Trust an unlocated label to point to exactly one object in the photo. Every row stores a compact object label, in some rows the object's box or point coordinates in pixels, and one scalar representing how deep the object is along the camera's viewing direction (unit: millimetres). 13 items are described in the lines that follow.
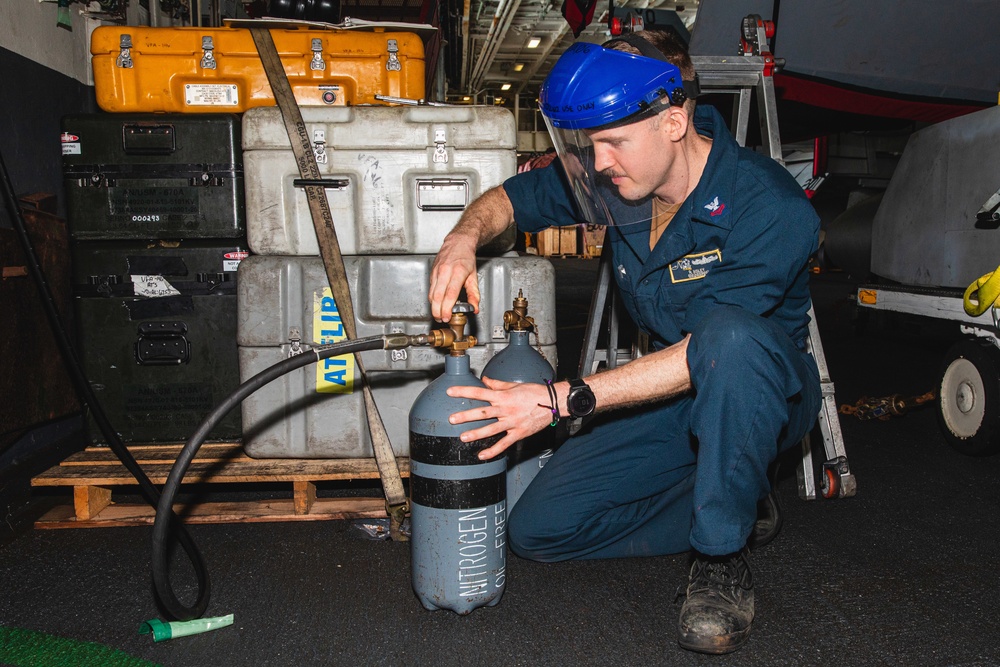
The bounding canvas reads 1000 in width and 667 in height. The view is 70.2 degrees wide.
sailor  1688
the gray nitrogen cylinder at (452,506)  1790
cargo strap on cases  2443
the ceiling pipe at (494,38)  15476
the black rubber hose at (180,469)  1569
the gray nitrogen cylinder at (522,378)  2162
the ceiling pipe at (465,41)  13291
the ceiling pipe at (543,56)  17772
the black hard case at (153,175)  2691
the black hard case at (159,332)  2766
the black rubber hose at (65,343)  2010
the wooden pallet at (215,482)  2447
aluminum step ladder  2604
